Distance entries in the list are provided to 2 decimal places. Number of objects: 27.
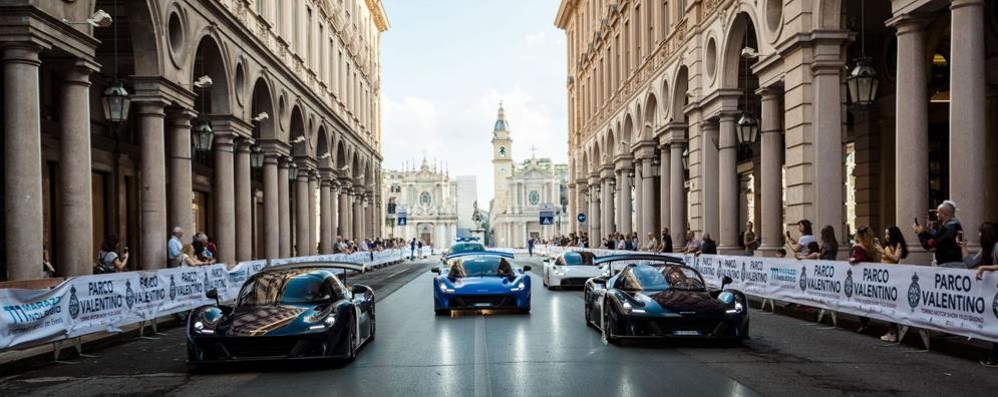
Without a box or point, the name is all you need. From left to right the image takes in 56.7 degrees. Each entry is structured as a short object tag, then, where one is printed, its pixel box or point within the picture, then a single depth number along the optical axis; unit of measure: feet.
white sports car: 85.10
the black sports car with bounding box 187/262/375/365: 34.04
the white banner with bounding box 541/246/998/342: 36.14
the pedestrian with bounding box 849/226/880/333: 47.52
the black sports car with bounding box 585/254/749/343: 39.29
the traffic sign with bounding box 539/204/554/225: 235.81
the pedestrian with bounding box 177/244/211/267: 66.13
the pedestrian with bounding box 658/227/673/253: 95.45
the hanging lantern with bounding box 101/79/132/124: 57.47
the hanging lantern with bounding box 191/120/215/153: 78.89
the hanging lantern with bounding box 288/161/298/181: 129.70
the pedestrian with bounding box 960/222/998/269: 36.14
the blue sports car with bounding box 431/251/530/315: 56.85
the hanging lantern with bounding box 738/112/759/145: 75.61
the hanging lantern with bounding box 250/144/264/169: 105.09
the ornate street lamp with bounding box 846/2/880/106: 55.57
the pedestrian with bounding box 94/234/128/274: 55.93
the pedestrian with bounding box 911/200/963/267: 40.68
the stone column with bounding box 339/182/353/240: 175.11
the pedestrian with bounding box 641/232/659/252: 108.37
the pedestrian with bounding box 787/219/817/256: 57.98
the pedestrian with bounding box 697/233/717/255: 81.00
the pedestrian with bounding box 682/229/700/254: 87.78
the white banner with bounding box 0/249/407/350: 37.88
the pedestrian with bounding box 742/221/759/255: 78.33
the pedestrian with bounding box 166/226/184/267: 67.10
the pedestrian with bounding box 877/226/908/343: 45.91
